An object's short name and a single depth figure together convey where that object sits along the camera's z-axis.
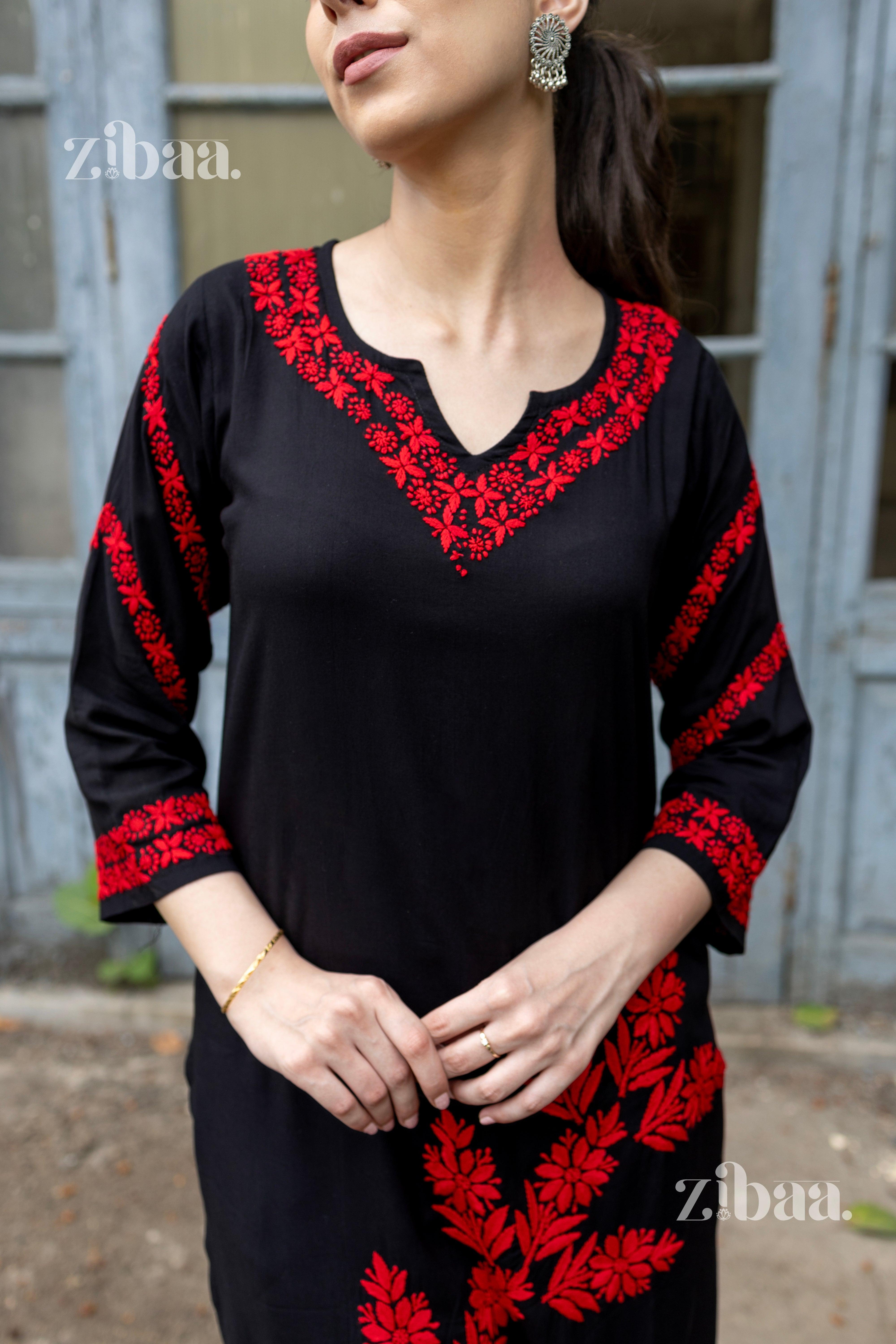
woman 0.93
